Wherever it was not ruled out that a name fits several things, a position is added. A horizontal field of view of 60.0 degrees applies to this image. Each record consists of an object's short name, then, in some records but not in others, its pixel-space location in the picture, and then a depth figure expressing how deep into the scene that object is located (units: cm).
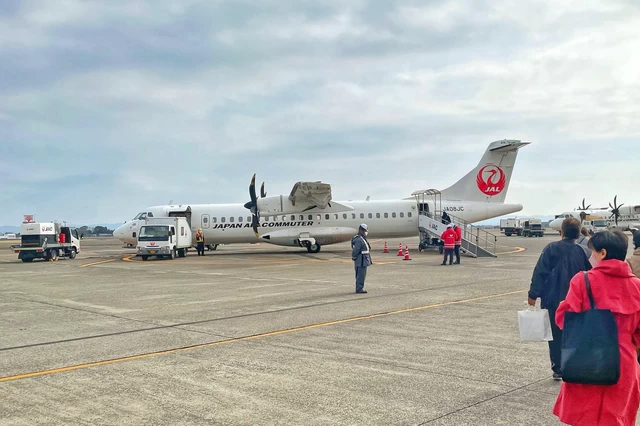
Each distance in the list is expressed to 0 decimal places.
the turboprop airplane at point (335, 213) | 3284
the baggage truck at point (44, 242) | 2922
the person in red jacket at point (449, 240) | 2178
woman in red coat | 370
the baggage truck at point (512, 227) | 7292
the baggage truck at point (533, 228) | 6294
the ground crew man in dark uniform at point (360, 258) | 1399
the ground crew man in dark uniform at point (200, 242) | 3284
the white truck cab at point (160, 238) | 2956
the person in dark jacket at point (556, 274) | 613
